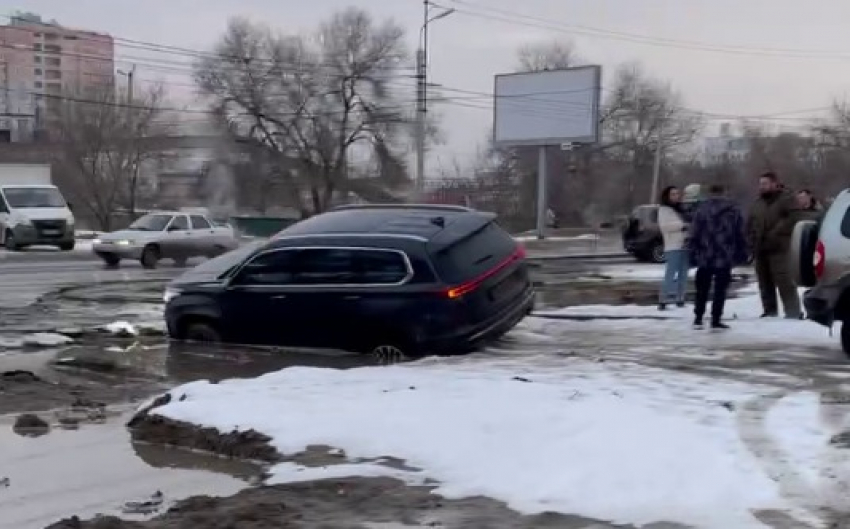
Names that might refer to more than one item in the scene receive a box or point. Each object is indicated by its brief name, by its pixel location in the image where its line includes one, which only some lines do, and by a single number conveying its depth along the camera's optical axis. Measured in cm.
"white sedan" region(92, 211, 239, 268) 2786
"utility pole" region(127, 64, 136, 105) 6533
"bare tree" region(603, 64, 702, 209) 8681
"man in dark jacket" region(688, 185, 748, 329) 1277
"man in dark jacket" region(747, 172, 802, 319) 1322
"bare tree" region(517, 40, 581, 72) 8744
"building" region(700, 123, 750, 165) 8121
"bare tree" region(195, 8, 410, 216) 6962
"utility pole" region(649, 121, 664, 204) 6656
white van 3438
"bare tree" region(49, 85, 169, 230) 6462
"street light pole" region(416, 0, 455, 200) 4884
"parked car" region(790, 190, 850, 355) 1057
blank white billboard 5278
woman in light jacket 1448
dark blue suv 1107
